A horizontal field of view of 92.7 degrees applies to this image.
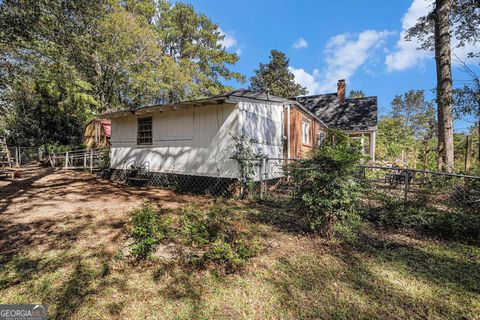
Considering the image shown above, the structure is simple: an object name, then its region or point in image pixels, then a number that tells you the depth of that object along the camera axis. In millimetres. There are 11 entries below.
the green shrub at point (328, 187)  3669
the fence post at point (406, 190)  4615
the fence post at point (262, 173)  6566
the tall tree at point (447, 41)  8016
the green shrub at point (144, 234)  3025
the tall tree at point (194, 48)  21812
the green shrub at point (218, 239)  2971
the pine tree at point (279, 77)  36406
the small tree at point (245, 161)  6906
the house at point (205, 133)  7234
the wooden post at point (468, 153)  7090
